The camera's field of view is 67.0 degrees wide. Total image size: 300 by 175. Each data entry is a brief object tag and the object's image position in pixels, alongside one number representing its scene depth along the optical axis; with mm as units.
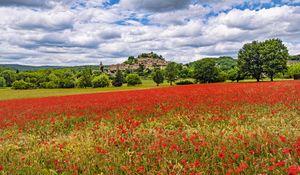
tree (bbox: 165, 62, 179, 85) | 90312
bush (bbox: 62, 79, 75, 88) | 95506
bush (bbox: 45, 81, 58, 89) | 94962
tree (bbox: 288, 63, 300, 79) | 76188
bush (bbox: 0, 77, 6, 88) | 112750
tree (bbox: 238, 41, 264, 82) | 53875
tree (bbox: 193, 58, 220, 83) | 75375
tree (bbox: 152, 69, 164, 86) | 90125
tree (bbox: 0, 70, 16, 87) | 118731
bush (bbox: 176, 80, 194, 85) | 76375
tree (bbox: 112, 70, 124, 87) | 92681
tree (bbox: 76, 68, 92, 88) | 92938
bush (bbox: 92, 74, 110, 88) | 89838
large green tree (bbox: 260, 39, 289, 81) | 51719
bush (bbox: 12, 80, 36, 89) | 93425
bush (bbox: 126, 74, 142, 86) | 94062
